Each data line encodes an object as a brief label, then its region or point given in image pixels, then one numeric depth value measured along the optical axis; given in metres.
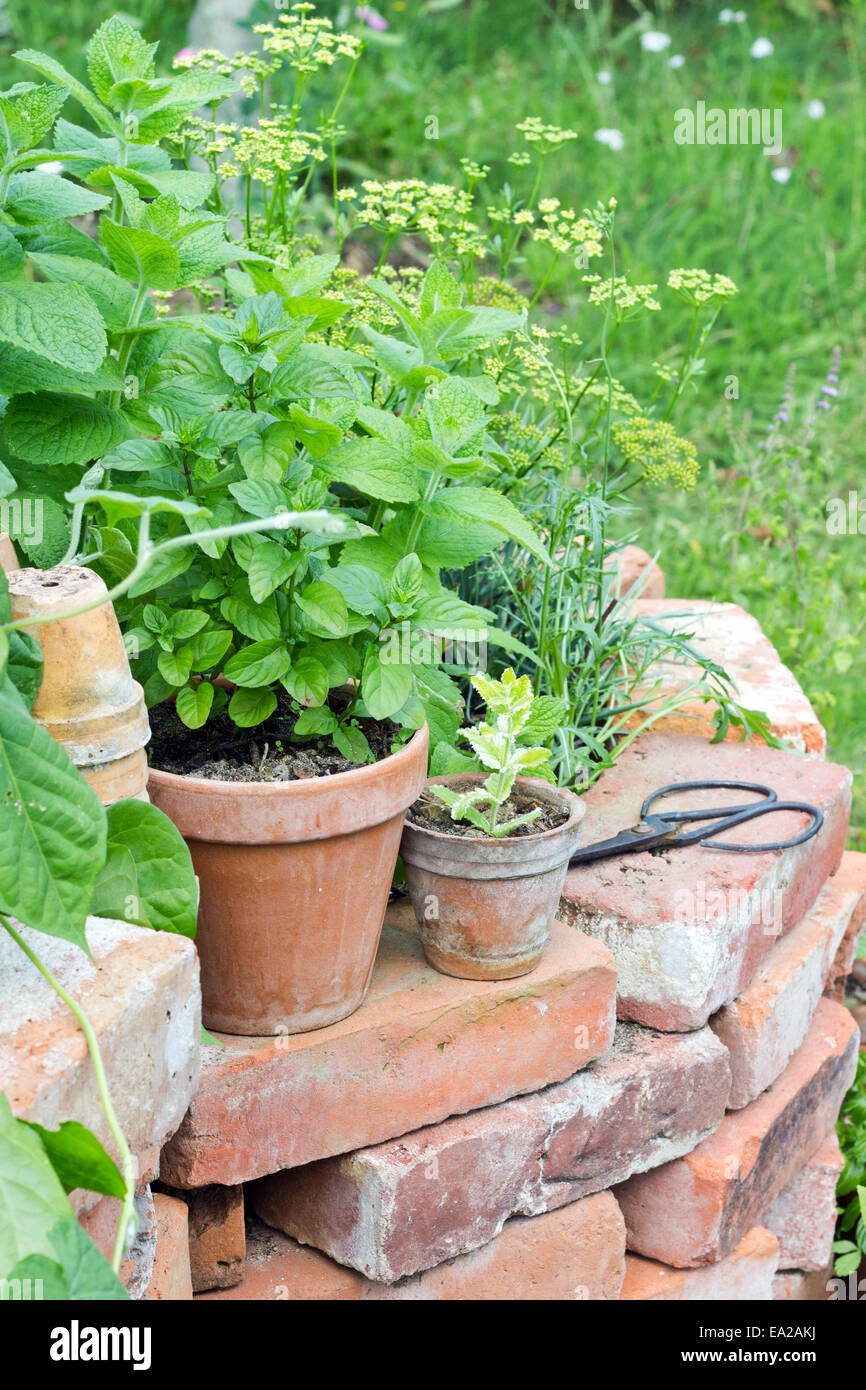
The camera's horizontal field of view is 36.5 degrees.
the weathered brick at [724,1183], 2.08
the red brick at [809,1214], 2.49
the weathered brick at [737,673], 2.54
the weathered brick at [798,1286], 2.51
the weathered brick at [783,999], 2.14
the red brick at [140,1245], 1.31
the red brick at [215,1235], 1.68
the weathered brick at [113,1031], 1.18
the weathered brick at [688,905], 1.99
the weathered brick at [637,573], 2.93
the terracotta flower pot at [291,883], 1.50
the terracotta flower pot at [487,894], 1.66
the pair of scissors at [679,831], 2.09
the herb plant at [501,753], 1.69
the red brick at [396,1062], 1.59
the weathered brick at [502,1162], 1.71
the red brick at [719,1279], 2.11
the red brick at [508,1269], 1.76
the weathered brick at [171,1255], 1.51
